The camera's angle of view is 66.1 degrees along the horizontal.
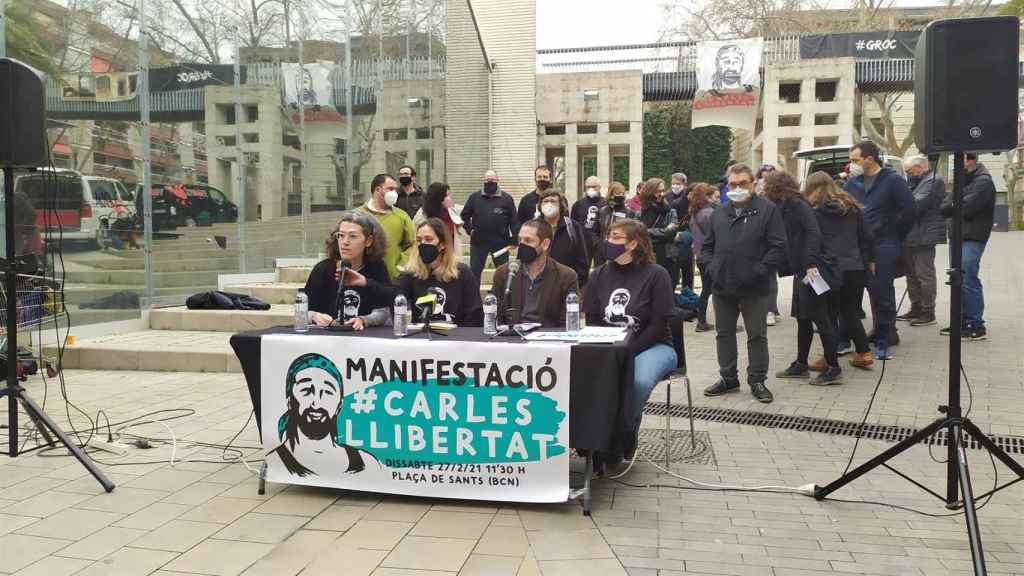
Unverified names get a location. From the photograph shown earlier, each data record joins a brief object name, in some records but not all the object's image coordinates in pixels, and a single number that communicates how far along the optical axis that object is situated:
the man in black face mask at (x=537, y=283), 5.00
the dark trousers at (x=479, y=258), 9.92
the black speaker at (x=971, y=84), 3.74
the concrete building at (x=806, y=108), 23.55
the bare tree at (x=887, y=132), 34.16
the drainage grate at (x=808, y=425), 5.36
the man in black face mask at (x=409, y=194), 10.03
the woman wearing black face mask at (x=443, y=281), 5.23
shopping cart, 6.76
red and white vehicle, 7.96
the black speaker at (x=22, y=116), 4.75
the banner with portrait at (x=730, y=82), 23.48
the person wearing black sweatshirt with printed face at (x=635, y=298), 4.87
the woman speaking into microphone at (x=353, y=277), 5.09
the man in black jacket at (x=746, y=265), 6.36
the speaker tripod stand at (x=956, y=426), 3.74
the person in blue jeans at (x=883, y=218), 7.51
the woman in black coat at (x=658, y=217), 9.70
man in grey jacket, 8.70
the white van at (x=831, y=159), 12.40
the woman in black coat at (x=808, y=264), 6.80
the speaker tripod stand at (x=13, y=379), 4.71
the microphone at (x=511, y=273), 4.96
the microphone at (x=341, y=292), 4.93
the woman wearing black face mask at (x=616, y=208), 9.48
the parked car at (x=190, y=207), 9.78
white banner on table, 4.06
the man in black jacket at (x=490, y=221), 9.80
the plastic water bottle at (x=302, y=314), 4.54
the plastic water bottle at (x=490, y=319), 4.31
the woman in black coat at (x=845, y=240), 7.02
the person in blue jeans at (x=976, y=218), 8.41
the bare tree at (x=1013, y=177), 37.34
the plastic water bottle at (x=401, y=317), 4.32
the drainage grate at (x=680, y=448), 5.04
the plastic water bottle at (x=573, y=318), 4.47
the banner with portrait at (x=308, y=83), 13.33
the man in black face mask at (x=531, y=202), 10.01
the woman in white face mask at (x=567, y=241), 8.09
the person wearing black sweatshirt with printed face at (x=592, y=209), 9.41
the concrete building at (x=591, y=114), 22.06
